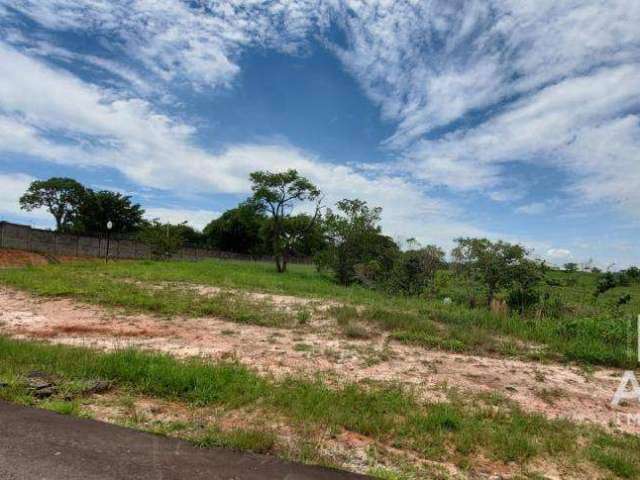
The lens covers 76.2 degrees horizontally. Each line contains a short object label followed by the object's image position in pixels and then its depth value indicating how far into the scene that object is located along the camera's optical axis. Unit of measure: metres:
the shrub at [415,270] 16.05
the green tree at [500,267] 11.65
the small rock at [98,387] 4.16
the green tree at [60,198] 46.16
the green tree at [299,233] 29.27
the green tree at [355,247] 19.92
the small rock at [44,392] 3.95
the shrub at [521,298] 11.11
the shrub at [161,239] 30.91
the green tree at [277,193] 24.89
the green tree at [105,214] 47.56
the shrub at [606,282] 12.99
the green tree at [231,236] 57.90
